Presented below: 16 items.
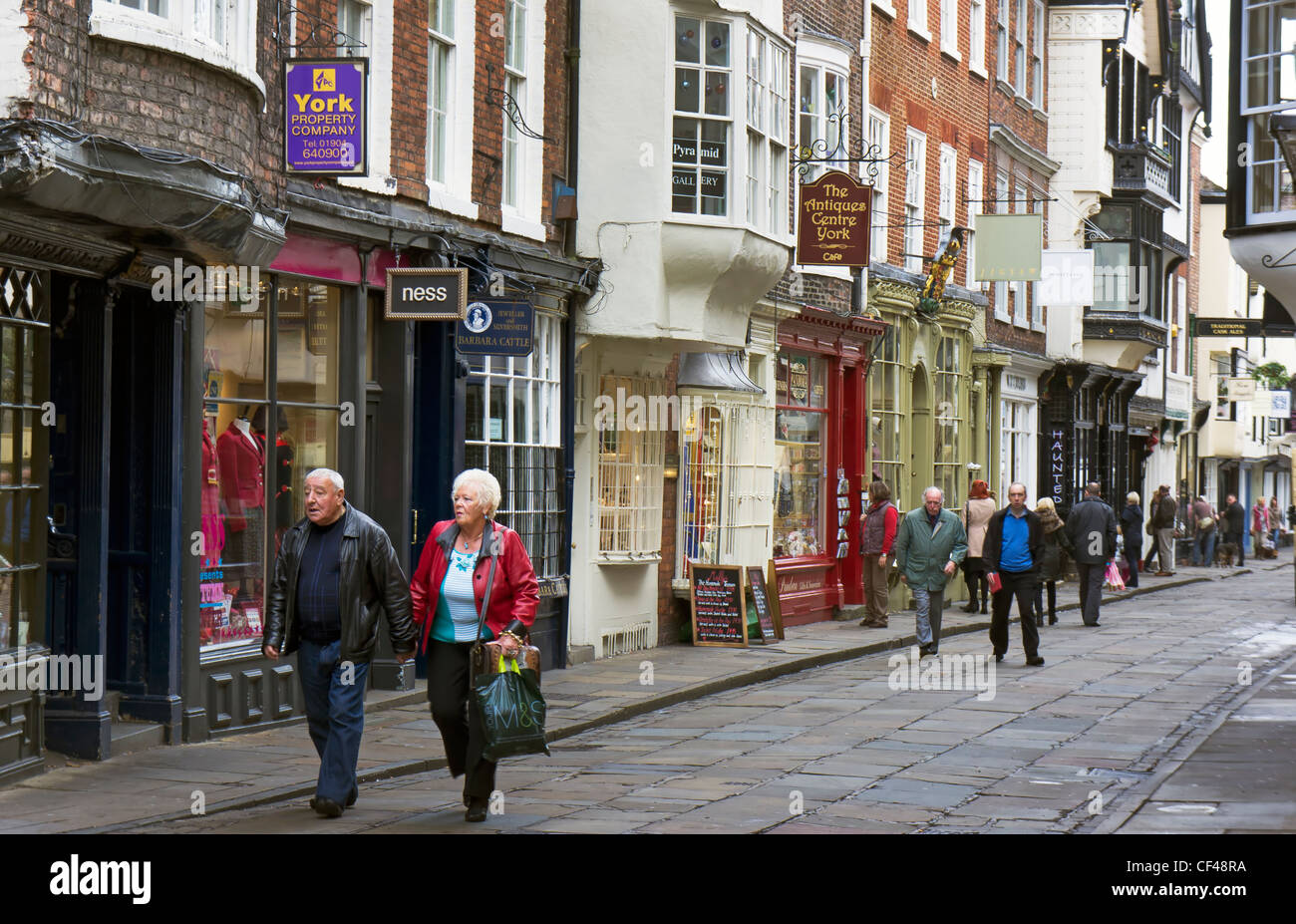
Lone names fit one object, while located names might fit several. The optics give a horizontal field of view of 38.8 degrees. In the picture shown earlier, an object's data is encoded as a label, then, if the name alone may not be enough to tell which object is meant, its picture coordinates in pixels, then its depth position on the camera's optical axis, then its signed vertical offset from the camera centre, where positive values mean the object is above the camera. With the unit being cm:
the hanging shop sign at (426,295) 1460 +135
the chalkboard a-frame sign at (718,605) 2081 -159
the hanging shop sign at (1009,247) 2852 +343
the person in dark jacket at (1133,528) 3516 -118
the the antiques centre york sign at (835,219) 2250 +302
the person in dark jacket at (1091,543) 2569 -109
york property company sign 1295 +245
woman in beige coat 2612 -74
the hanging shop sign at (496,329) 1588 +118
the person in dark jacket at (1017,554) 1878 -90
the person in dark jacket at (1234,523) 4716 -144
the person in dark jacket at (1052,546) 2534 -114
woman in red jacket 977 -70
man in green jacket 1889 -88
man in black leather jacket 966 -79
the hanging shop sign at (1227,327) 3984 +305
